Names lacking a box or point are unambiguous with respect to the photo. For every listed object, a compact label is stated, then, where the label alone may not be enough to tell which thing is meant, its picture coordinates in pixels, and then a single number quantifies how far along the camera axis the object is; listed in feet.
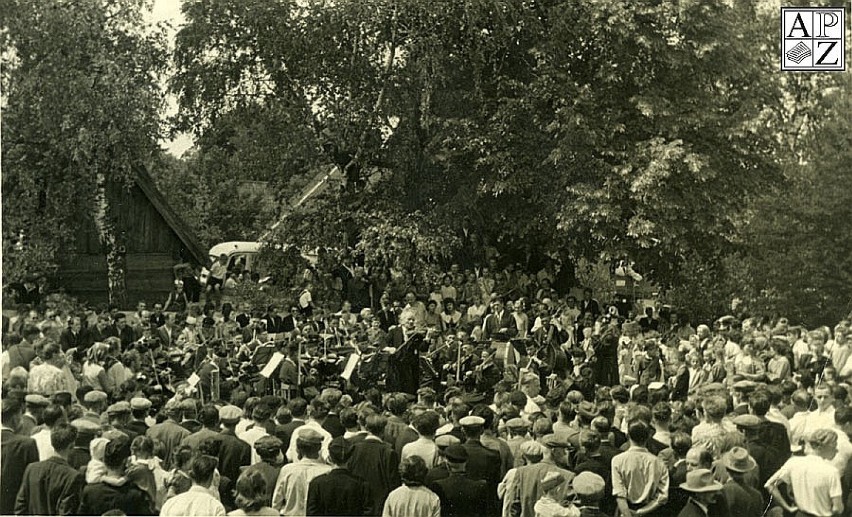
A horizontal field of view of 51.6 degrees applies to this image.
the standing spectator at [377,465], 24.89
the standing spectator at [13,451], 24.71
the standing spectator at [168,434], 25.82
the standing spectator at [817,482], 21.75
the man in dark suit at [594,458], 23.50
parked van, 44.24
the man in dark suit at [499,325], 48.32
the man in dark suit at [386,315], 46.44
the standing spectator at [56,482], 21.99
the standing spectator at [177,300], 43.80
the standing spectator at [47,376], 32.96
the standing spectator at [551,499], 19.93
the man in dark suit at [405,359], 43.32
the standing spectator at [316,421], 25.71
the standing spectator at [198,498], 20.04
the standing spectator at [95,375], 36.06
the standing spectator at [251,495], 19.49
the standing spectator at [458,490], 22.50
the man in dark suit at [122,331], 41.16
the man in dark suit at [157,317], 42.47
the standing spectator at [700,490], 20.68
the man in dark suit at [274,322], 44.16
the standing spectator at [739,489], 21.34
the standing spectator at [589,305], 49.47
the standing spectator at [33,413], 27.17
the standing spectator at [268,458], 22.65
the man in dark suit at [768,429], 25.59
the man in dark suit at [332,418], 25.89
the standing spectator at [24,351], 35.50
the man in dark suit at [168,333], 41.65
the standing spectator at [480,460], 24.03
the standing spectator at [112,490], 20.99
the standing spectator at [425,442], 24.40
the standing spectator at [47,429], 24.24
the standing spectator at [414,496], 20.97
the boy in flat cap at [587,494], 20.06
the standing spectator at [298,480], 22.62
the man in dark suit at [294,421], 26.40
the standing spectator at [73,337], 39.70
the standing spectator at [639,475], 22.86
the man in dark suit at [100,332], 40.65
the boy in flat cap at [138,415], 25.99
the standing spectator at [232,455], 25.21
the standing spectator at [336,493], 21.79
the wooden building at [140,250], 42.04
